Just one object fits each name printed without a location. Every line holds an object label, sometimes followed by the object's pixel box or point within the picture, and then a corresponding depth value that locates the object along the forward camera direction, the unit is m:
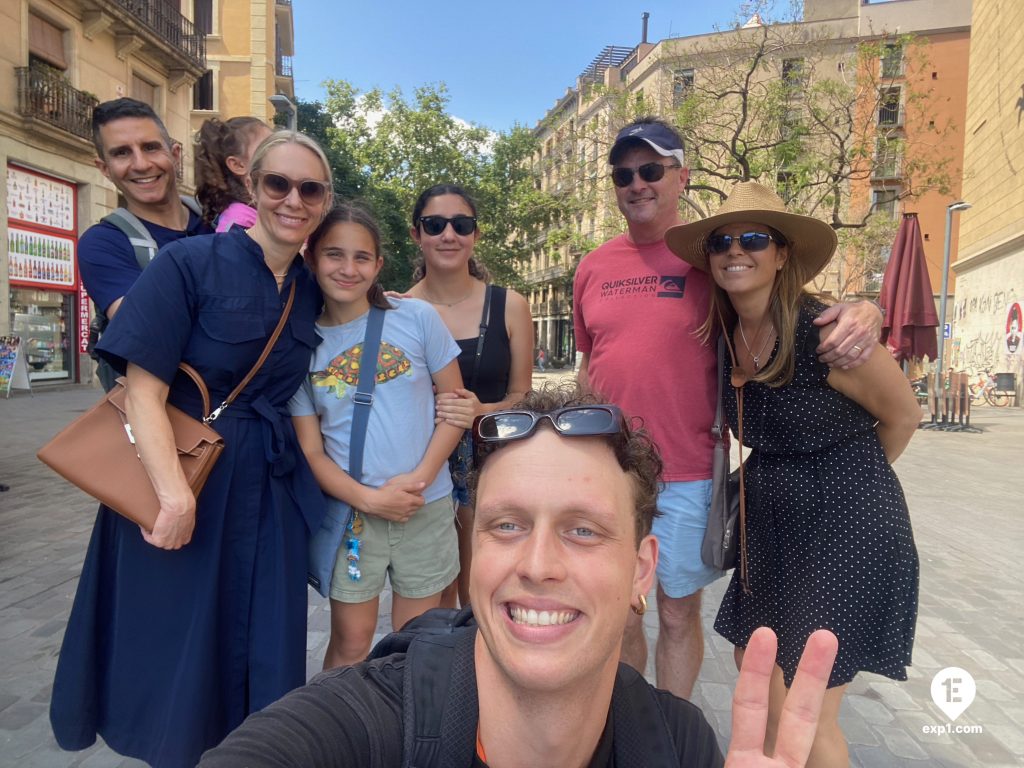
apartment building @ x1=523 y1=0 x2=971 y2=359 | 15.70
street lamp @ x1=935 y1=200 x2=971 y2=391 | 17.09
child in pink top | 2.71
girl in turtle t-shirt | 2.44
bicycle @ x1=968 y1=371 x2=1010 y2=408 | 20.22
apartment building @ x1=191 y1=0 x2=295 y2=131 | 24.81
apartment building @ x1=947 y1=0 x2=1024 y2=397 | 19.38
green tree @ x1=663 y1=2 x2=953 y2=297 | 14.70
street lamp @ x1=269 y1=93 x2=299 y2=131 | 14.49
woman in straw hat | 2.20
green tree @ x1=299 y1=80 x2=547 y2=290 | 31.09
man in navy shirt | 2.51
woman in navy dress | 1.97
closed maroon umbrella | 8.59
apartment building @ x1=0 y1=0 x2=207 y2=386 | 15.10
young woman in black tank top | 3.20
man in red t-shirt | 2.65
